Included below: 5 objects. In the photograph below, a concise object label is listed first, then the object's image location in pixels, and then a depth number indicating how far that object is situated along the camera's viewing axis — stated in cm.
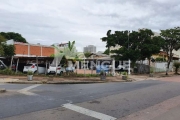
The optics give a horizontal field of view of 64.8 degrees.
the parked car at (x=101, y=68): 1936
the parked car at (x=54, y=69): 1625
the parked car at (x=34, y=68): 1657
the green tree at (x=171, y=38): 2266
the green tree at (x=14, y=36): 3836
